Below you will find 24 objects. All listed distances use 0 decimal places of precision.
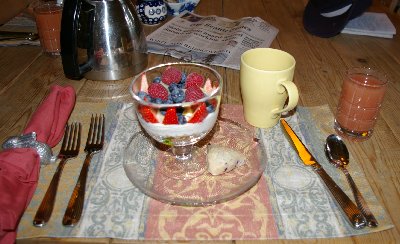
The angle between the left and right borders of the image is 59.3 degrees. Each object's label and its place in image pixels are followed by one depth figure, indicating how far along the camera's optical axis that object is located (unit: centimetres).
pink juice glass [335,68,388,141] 64
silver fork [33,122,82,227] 46
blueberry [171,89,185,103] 55
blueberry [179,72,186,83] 60
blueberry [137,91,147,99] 55
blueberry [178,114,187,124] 52
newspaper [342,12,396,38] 107
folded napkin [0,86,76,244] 45
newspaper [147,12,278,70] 94
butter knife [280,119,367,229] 46
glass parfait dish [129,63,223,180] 52
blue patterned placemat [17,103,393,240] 45
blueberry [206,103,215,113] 53
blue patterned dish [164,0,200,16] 119
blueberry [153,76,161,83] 61
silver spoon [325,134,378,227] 47
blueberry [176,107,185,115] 51
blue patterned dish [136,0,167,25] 111
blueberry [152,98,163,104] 55
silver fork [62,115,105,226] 47
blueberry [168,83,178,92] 57
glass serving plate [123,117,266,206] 50
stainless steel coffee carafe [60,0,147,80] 72
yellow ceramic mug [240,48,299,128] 62
